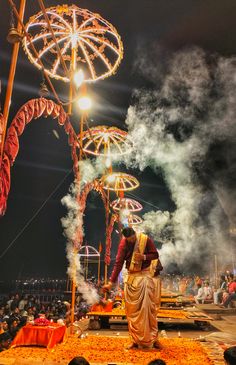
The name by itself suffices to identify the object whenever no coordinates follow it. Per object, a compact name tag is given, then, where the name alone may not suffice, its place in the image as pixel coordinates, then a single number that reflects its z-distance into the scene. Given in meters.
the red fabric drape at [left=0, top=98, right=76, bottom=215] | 5.48
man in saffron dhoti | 5.21
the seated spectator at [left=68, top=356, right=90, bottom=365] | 2.78
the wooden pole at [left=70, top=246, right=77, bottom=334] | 7.55
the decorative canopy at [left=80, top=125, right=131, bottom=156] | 13.62
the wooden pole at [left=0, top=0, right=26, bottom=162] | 5.35
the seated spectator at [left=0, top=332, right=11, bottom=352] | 8.42
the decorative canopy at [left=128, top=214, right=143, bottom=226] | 26.54
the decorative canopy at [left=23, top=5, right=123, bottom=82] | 8.00
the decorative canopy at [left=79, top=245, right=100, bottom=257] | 27.64
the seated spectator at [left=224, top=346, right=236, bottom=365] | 2.84
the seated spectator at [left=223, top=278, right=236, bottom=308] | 15.02
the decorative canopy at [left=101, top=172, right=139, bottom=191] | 15.88
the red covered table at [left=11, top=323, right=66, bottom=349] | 5.50
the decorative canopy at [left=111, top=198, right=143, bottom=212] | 22.26
